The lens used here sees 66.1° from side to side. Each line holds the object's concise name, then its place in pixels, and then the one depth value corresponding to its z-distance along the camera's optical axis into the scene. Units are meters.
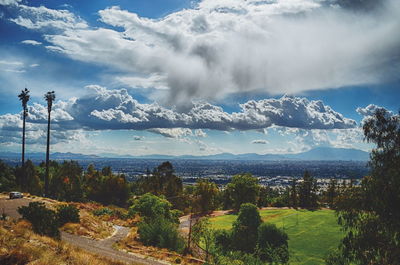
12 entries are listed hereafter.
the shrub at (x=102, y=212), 43.11
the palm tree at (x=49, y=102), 54.25
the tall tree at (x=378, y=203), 13.92
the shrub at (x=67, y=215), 29.94
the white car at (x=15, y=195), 41.50
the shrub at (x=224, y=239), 45.18
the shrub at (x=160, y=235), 28.81
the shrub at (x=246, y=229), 44.44
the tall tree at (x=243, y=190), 81.25
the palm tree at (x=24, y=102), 56.69
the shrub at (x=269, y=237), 42.19
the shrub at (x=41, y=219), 21.69
